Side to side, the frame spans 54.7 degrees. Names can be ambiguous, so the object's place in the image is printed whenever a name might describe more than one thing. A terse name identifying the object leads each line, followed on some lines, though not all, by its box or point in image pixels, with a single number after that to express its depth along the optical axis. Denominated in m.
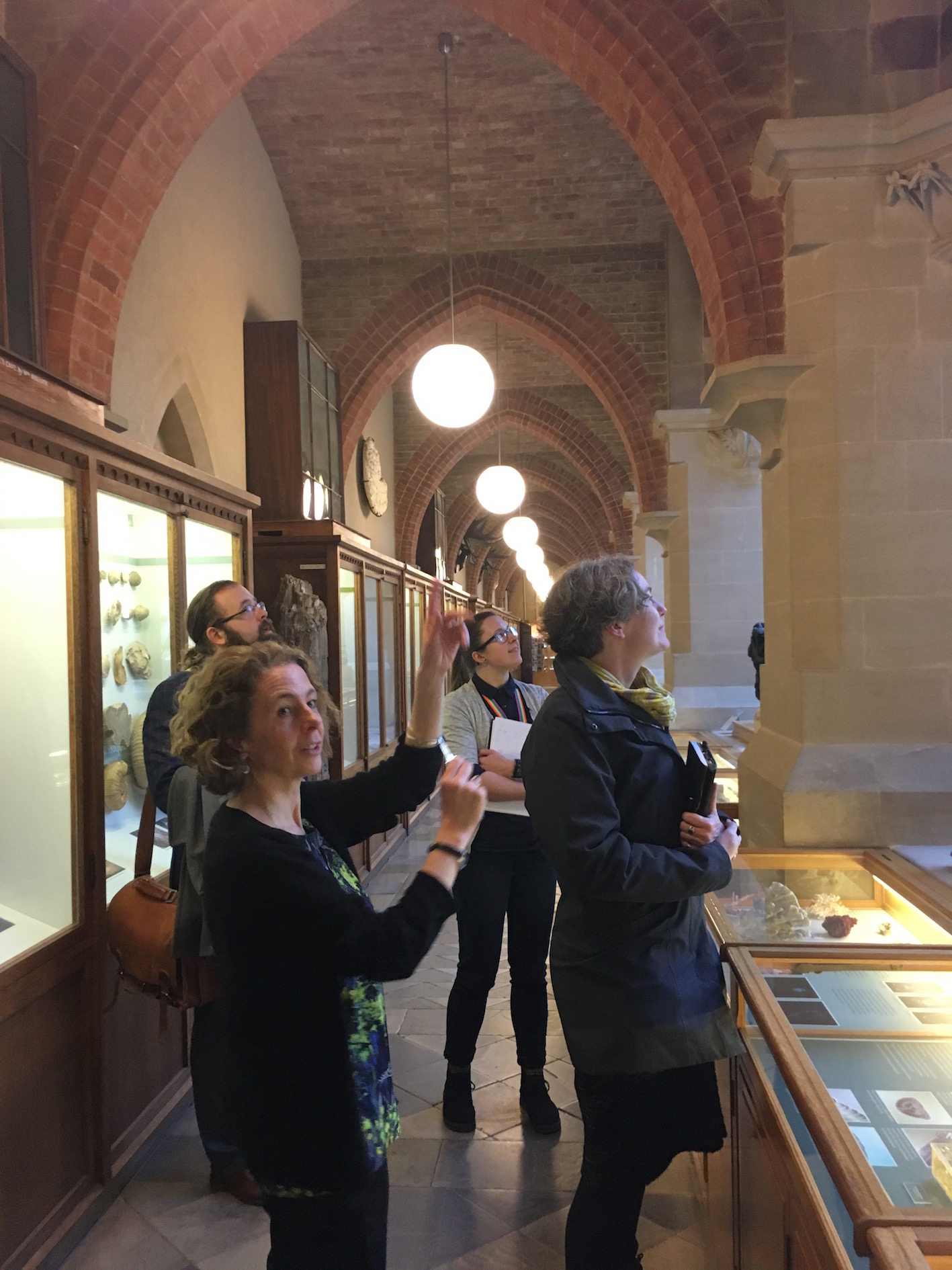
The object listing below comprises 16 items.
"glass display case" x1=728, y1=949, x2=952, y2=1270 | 1.15
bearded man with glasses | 2.34
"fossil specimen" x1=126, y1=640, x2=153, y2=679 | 3.22
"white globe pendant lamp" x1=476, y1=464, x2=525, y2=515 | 9.60
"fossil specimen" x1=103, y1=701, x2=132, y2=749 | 2.98
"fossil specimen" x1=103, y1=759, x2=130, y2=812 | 2.93
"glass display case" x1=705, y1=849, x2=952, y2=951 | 2.06
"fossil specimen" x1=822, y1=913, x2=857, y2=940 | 2.12
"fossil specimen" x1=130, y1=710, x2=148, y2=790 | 3.13
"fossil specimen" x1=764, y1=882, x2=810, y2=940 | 2.09
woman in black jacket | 1.62
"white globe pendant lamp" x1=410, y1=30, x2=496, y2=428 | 5.53
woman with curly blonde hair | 1.27
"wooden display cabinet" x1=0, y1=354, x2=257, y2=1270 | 2.22
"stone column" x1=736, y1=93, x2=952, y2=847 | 3.33
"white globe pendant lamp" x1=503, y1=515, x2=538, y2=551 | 12.99
